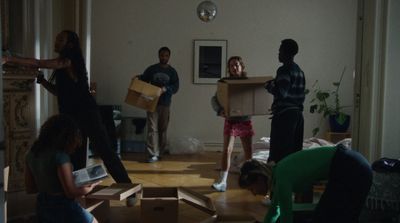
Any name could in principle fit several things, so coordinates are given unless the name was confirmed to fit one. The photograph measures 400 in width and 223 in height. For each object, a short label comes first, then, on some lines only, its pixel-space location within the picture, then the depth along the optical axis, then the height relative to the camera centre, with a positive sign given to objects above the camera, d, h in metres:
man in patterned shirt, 3.79 -0.14
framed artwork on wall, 7.46 +0.36
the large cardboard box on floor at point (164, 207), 3.43 -0.86
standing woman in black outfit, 3.57 -0.07
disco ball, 7.30 +1.05
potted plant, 7.29 -0.31
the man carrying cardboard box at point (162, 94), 6.36 -0.15
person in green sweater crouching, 2.51 -0.48
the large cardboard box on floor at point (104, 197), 3.19 -0.75
